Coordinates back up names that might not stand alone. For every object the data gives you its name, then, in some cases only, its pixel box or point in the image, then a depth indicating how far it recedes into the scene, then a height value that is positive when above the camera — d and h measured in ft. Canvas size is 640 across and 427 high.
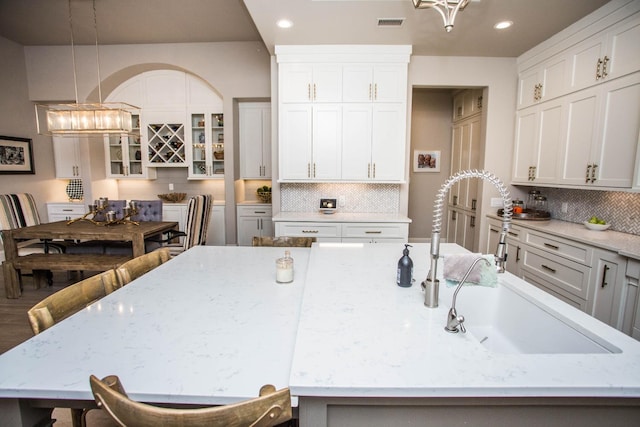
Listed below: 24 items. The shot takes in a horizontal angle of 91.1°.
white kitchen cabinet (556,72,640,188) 7.95 +1.23
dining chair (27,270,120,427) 3.72 -1.71
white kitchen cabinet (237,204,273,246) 16.17 -2.35
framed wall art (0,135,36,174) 15.23 +0.90
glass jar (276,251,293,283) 5.20 -1.56
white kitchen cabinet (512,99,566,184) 10.36 +1.29
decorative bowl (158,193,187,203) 17.48 -1.22
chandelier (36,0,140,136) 11.78 +2.03
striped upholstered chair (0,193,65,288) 12.54 -1.93
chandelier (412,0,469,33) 6.30 +3.60
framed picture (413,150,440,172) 18.85 +1.03
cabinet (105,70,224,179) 16.97 +2.88
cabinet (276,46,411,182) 12.12 +2.52
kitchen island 2.59 -1.80
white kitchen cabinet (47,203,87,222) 17.29 -2.03
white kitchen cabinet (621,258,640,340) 6.88 -2.68
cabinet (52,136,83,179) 17.70 +0.90
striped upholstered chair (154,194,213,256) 12.55 -1.96
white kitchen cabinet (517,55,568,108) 10.25 +3.43
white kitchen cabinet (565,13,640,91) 7.95 +3.44
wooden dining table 10.97 -2.83
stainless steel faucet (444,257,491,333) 3.27 -1.52
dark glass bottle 4.58 -1.36
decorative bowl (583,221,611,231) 9.13 -1.37
